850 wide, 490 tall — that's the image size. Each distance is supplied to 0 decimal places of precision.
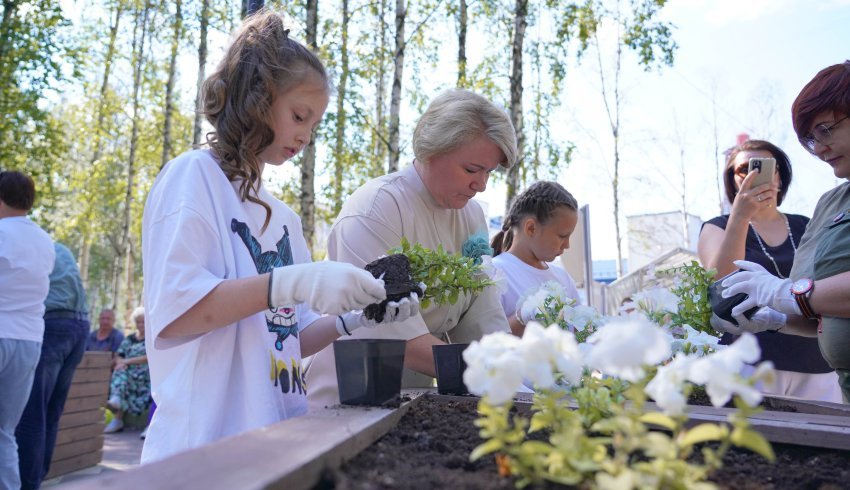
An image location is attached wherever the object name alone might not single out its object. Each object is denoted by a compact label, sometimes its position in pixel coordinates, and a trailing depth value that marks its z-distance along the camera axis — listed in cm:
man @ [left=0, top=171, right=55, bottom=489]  366
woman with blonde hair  223
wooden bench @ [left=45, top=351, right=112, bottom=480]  531
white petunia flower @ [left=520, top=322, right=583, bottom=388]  89
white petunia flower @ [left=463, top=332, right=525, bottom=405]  86
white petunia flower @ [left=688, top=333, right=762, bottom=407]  77
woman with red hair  201
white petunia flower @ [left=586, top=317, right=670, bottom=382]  77
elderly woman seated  855
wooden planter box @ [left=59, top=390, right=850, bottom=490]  81
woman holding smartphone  312
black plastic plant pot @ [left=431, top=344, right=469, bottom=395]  192
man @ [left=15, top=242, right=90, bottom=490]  414
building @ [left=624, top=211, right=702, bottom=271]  2067
